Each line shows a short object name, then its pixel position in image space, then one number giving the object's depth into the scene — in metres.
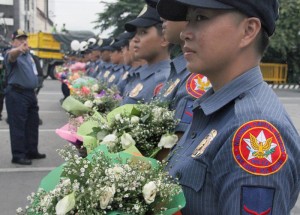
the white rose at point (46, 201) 1.22
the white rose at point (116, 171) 1.22
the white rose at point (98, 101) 3.37
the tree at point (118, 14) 21.69
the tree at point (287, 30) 19.05
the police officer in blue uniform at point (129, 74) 4.09
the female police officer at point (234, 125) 1.03
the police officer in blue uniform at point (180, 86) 2.10
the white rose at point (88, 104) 3.20
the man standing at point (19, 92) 5.53
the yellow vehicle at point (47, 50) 22.11
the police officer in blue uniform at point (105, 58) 8.19
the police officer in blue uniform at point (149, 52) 3.22
